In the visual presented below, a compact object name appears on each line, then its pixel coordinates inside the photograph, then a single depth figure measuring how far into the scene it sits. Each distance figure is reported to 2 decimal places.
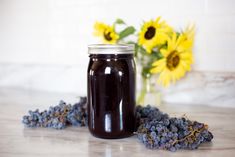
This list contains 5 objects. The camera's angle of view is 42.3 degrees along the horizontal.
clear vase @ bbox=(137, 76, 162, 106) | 1.09
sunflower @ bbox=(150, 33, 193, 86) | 1.01
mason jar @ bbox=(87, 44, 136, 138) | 0.69
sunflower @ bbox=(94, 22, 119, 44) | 1.09
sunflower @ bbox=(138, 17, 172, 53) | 1.01
